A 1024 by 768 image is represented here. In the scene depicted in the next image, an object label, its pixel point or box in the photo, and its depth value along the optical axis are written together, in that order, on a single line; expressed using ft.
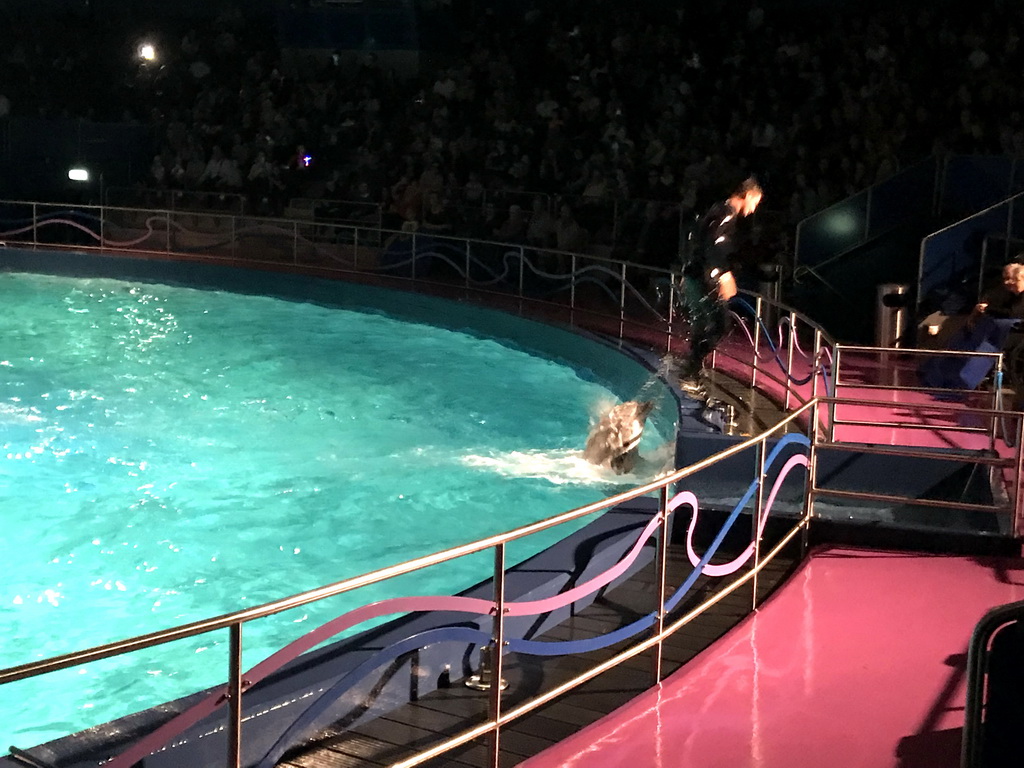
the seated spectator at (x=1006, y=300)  29.91
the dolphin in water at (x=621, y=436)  28.96
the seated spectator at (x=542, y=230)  52.54
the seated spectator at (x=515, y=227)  53.67
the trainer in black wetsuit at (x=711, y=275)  26.37
